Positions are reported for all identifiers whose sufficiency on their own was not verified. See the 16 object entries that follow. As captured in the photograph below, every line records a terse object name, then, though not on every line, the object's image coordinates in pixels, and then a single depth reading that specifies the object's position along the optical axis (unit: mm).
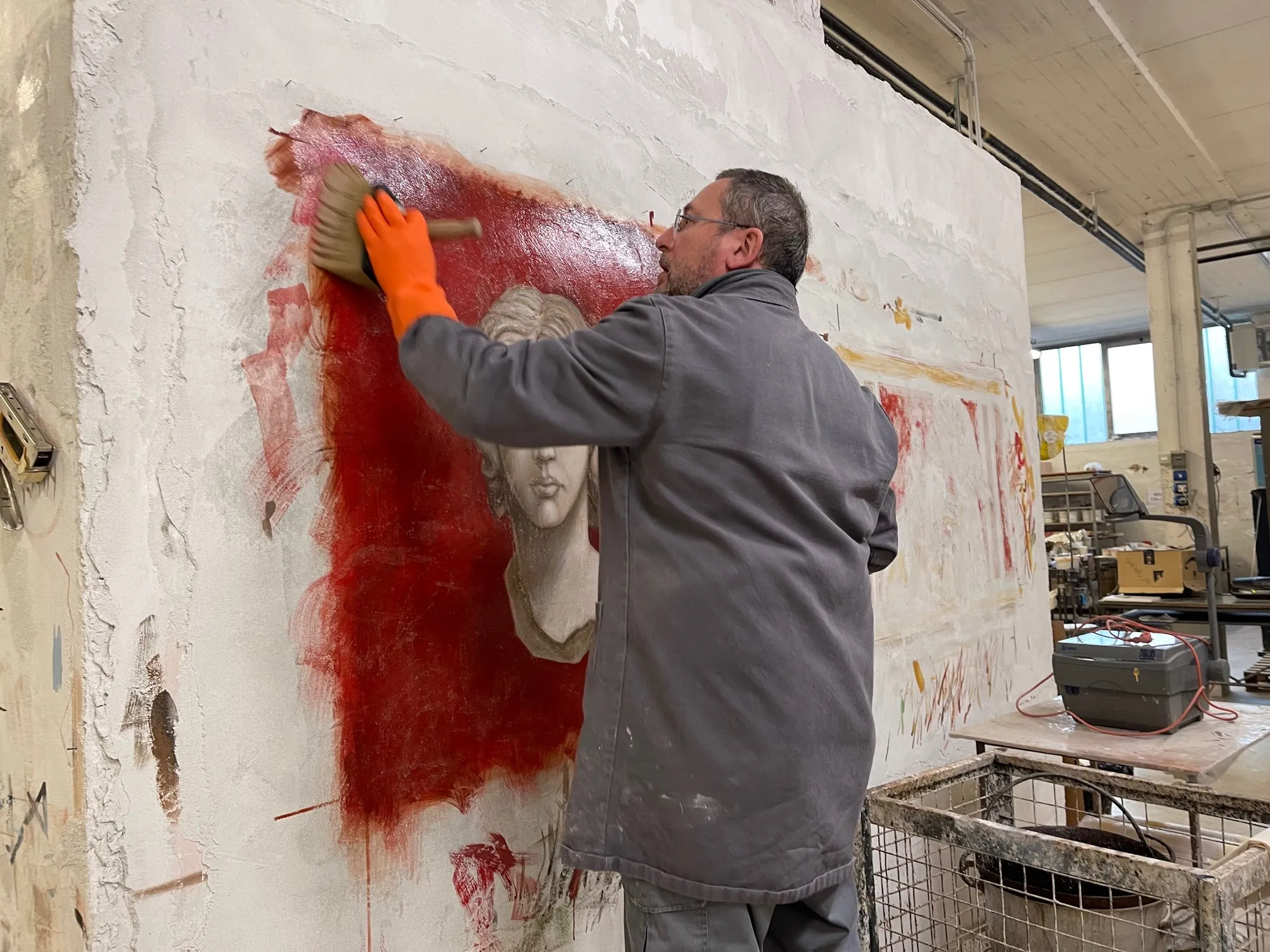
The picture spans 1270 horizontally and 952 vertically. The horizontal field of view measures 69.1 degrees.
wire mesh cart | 1585
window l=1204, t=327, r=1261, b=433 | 12211
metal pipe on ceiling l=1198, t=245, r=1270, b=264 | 8484
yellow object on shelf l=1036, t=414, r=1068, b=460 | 7805
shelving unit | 7727
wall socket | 7699
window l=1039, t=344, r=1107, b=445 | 12703
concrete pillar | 7699
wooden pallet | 5332
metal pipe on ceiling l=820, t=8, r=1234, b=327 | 4148
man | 1258
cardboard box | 6852
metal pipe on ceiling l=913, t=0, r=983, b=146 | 3936
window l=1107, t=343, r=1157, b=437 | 12414
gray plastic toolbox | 2463
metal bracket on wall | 1169
